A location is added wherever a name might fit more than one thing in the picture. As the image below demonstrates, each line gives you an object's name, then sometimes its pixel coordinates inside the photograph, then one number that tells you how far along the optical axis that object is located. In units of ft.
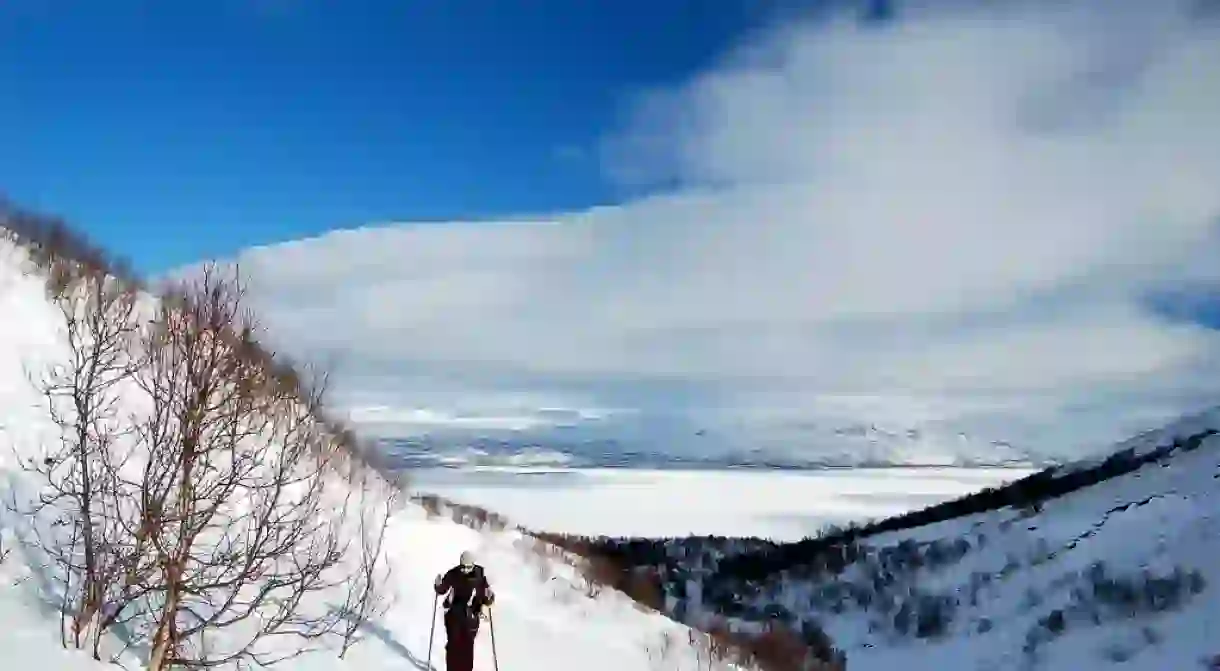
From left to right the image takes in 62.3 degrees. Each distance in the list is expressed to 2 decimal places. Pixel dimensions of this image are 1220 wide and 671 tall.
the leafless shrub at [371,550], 45.56
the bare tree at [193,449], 27.30
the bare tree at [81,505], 27.68
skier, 37.74
